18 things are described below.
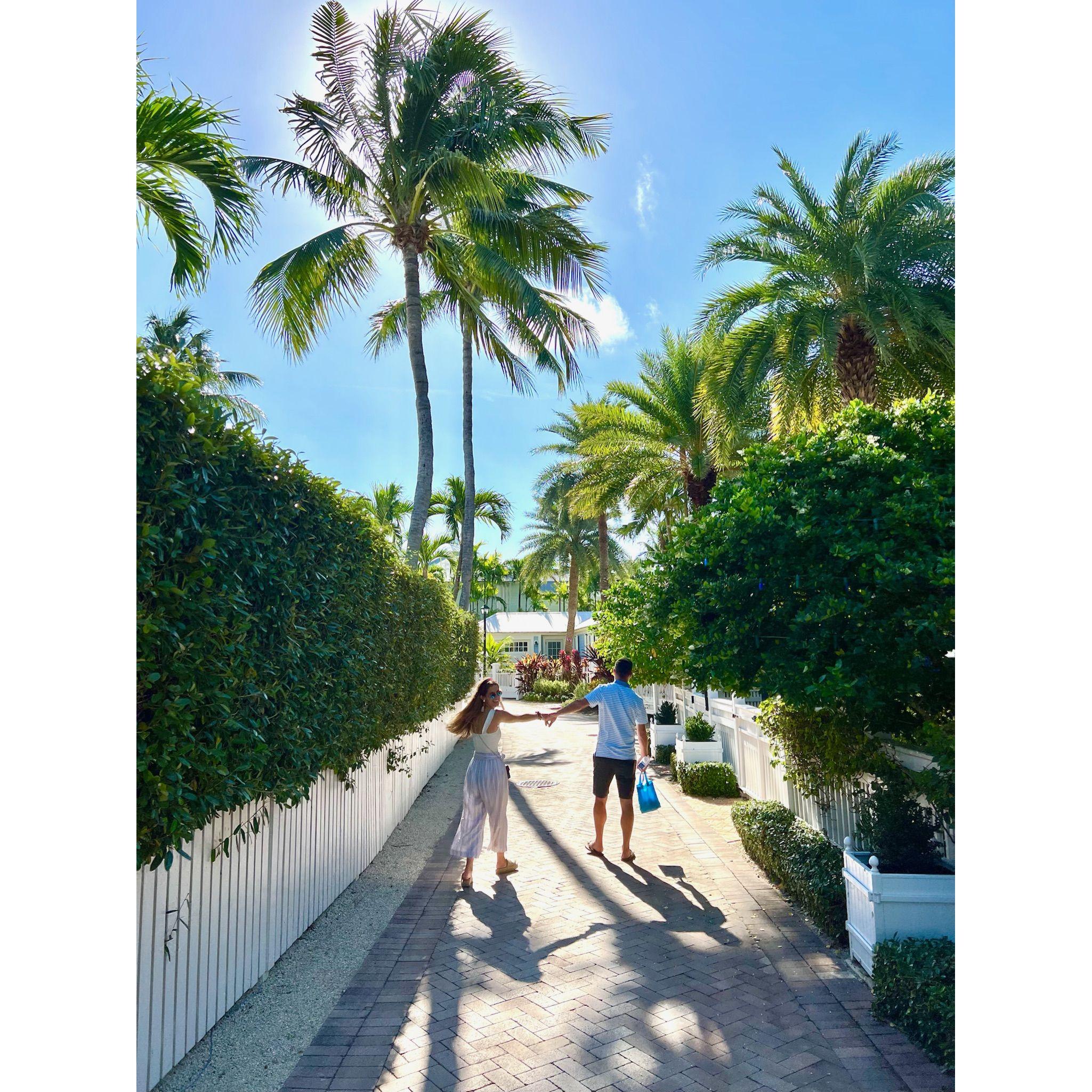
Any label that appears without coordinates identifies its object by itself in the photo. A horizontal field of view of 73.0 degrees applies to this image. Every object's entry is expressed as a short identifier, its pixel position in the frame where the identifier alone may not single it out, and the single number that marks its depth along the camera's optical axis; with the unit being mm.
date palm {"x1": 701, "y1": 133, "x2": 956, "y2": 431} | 10398
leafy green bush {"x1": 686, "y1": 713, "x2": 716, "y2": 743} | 12039
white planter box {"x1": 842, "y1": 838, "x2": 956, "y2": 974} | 4410
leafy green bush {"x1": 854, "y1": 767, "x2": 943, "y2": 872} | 4727
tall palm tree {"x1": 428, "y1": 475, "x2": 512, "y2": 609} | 32750
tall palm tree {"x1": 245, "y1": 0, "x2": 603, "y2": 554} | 10547
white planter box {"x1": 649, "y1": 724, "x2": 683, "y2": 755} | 14930
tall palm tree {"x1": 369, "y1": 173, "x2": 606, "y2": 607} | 11445
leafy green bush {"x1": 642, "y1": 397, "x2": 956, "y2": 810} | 4391
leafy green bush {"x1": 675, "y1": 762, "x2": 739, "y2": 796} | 10977
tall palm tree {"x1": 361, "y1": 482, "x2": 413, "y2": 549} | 38469
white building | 43781
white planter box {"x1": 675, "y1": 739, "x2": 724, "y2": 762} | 11727
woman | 7234
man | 7832
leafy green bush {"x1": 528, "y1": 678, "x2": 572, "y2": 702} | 28469
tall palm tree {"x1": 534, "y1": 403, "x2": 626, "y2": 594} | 21453
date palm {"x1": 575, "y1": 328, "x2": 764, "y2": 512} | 17875
